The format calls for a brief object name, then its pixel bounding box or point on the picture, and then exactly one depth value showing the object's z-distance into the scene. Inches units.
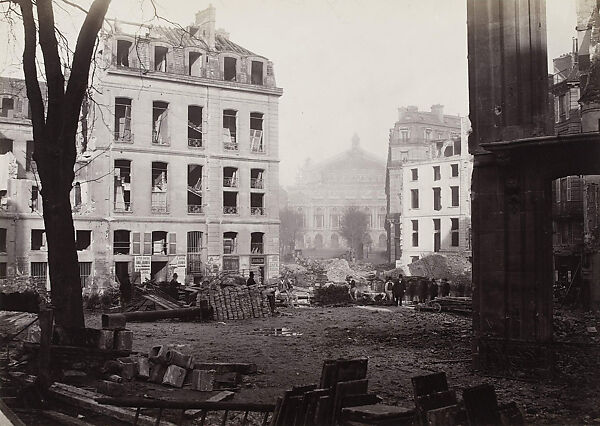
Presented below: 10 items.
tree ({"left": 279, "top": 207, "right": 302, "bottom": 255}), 3154.5
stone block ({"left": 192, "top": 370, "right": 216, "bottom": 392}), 375.6
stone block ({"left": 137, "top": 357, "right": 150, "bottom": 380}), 394.6
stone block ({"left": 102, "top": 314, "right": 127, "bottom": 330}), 397.7
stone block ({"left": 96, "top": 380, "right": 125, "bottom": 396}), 348.2
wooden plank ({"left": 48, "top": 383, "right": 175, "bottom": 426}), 299.0
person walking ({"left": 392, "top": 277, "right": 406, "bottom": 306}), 1128.9
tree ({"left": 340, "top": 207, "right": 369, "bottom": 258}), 3053.6
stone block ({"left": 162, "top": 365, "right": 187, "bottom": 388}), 380.5
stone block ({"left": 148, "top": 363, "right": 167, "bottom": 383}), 391.2
